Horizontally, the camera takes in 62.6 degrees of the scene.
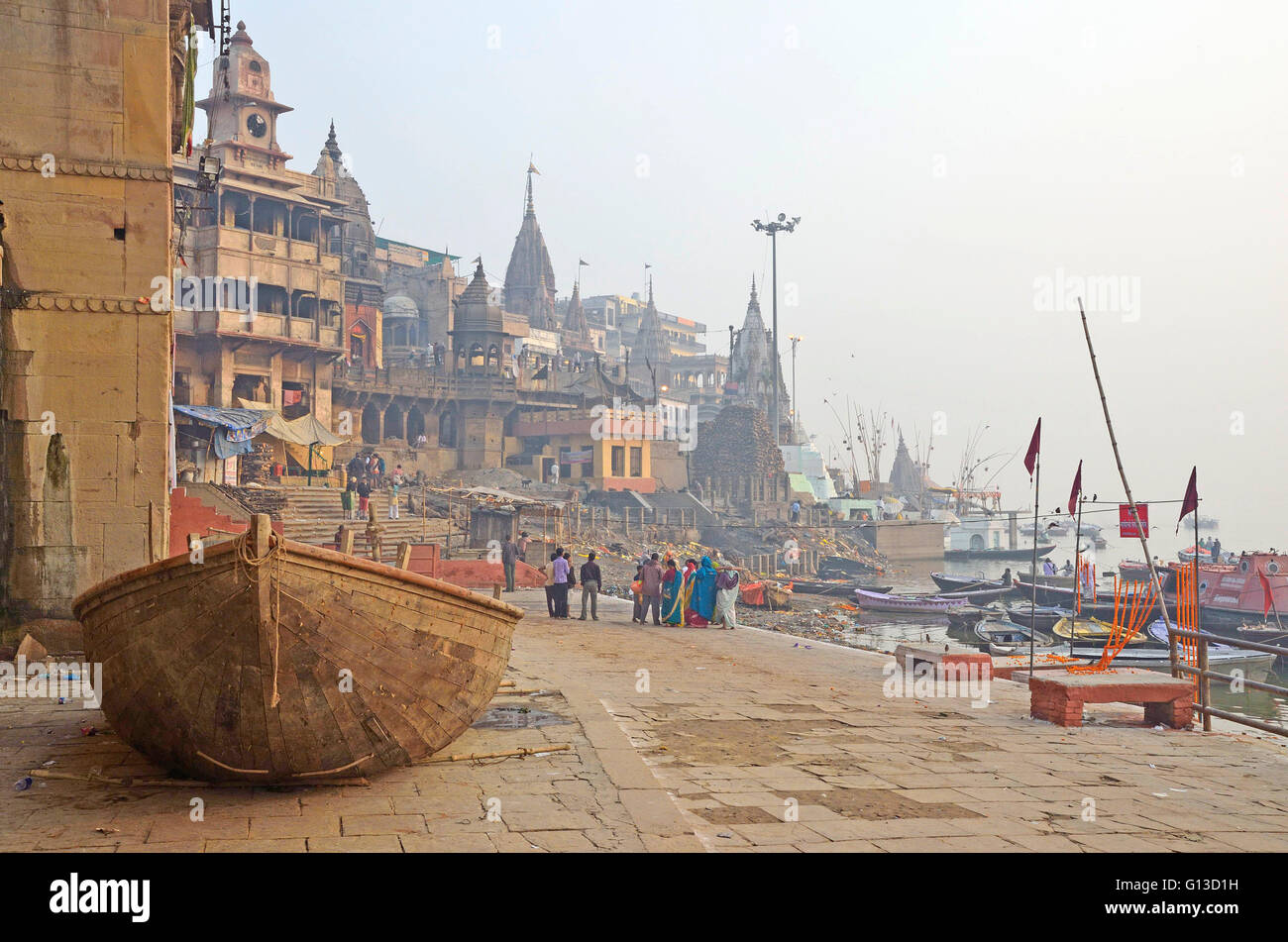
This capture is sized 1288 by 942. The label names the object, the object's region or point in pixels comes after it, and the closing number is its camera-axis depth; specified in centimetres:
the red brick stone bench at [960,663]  1235
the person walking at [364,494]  3325
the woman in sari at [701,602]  1959
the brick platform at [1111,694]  996
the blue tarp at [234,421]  2911
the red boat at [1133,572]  4762
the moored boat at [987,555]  8075
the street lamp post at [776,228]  6166
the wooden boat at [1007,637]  2790
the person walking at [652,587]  1922
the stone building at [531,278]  8394
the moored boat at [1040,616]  3231
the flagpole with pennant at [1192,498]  1453
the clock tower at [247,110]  4116
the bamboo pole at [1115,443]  1494
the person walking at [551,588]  1978
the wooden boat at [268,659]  612
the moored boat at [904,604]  3744
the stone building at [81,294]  1170
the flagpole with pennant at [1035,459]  1445
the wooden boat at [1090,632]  2724
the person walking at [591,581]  1941
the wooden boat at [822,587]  4265
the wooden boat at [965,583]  4441
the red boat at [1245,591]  3250
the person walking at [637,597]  1935
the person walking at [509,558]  2509
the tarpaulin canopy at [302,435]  3353
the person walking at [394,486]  3322
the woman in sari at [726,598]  1945
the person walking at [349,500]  3216
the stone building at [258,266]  3878
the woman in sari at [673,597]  1956
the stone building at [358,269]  5509
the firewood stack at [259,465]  3461
